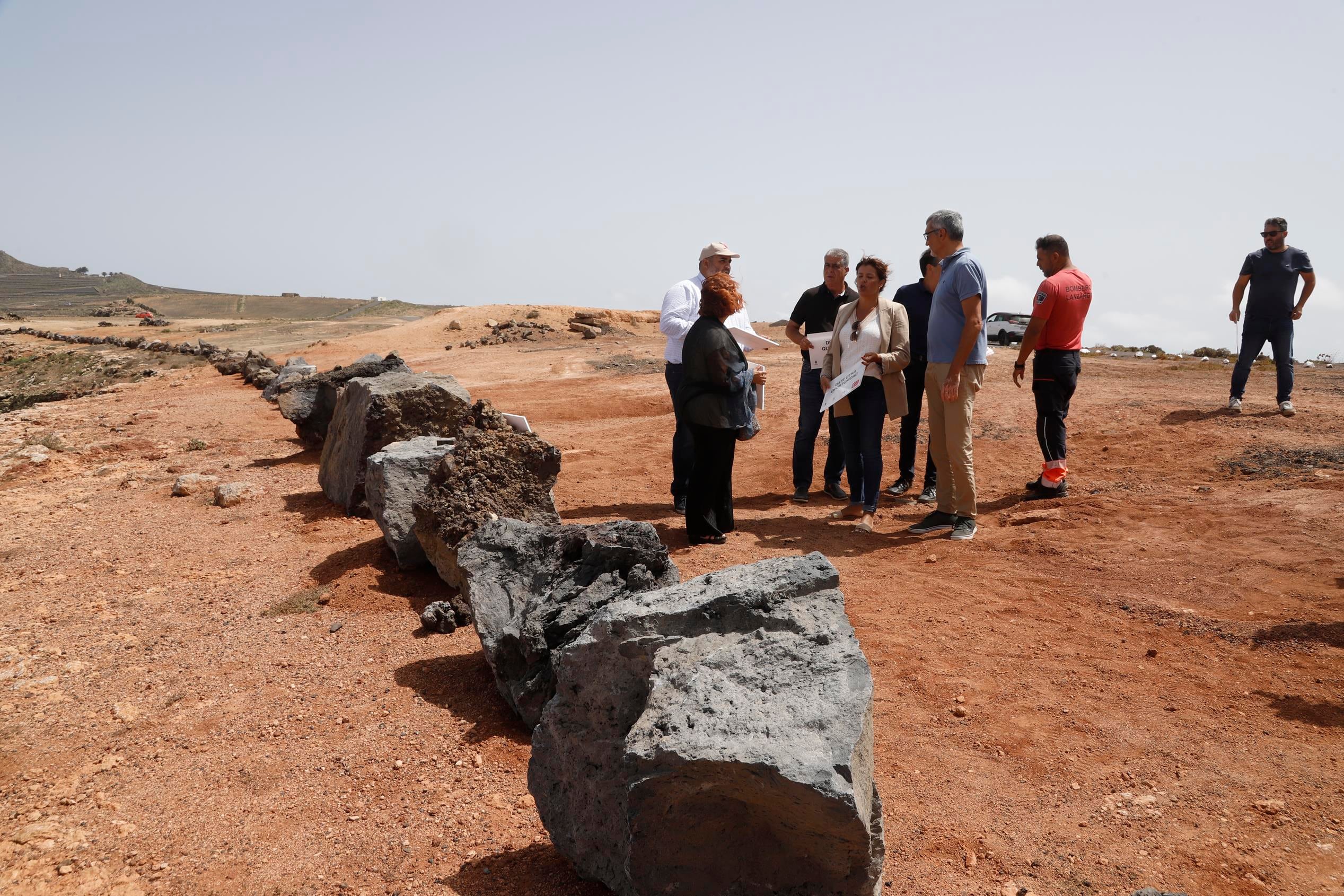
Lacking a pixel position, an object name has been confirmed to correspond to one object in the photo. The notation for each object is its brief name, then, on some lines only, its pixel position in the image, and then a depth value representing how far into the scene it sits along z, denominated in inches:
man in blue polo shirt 243.9
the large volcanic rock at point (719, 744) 93.4
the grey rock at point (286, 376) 562.3
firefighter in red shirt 283.1
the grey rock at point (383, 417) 280.1
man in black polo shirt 290.7
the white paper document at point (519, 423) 255.3
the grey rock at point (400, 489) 232.4
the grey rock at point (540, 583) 157.4
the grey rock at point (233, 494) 304.8
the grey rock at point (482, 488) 213.8
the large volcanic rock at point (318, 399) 388.5
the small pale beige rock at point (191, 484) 321.1
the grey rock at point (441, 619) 197.8
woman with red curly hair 238.1
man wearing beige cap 258.5
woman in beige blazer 260.7
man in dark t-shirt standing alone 362.3
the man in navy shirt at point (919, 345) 286.7
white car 955.3
